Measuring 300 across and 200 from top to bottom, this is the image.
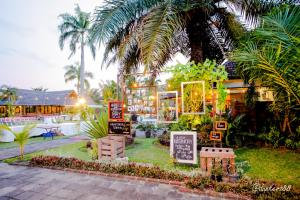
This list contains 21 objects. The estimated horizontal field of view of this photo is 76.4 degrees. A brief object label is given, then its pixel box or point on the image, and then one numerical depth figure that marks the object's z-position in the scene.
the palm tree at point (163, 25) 4.52
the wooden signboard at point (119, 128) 5.37
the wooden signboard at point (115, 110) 5.68
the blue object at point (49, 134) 10.21
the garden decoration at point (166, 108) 5.92
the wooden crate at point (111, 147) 5.09
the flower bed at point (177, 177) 3.10
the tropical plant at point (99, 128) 6.09
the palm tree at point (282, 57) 2.63
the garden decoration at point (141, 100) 6.27
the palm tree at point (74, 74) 31.94
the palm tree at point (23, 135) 5.60
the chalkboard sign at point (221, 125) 4.44
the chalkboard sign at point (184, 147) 4.60
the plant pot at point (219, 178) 3.67
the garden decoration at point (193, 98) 5.41
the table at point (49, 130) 10.25
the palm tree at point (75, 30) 22.25
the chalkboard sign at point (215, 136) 4.44
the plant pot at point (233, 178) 3.59
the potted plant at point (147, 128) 9.59
